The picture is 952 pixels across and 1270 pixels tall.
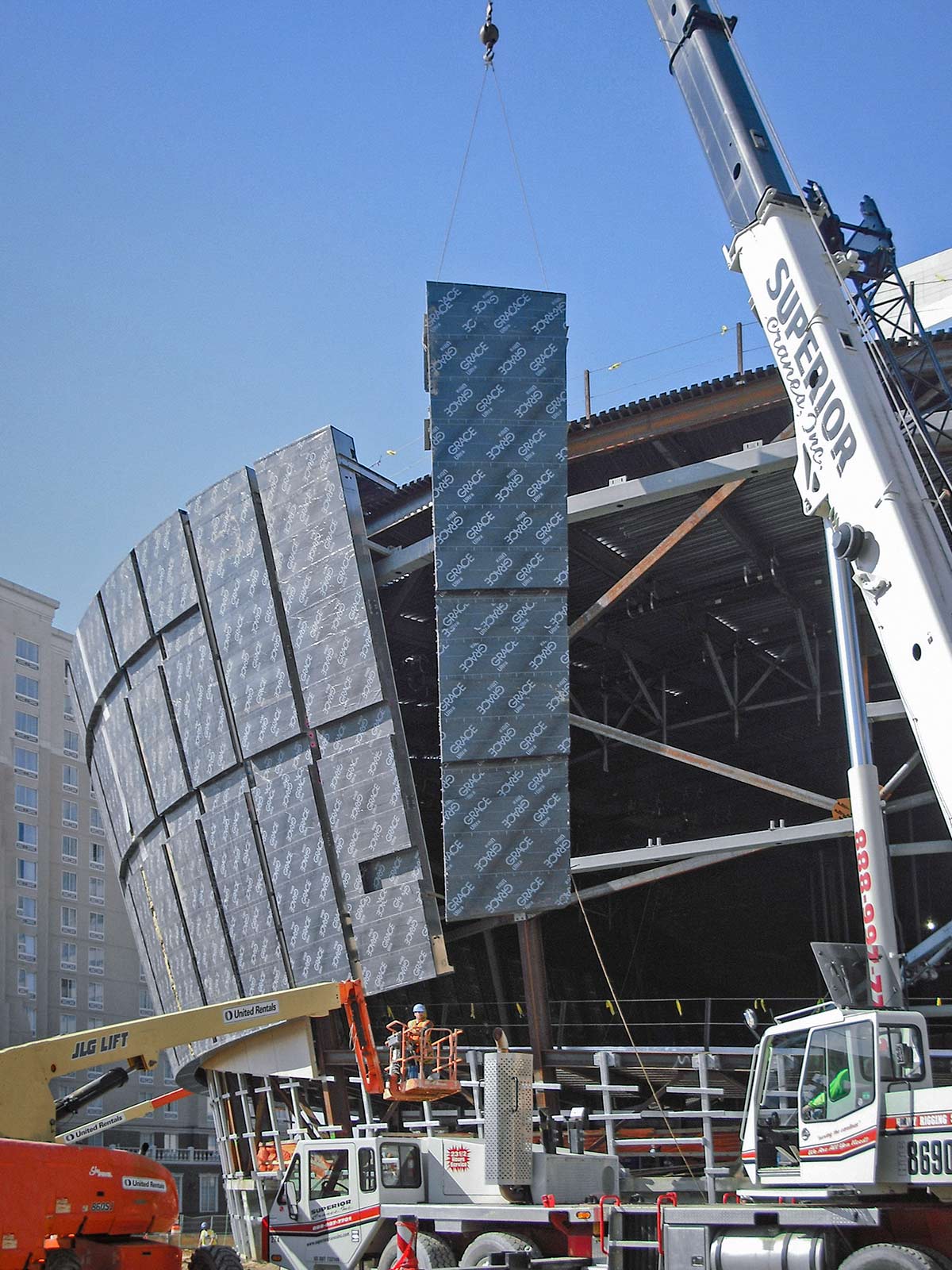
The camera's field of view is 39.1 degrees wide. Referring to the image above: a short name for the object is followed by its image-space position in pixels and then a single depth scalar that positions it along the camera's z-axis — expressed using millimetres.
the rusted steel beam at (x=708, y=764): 19516
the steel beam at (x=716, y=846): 19297
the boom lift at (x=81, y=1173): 12445
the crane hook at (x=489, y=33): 20219
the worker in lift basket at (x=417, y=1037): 16469
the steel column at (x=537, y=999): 20719
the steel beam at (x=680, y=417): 20594
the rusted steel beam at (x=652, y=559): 20438
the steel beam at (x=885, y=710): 18359
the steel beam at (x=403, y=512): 22625
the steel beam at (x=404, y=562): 22188
